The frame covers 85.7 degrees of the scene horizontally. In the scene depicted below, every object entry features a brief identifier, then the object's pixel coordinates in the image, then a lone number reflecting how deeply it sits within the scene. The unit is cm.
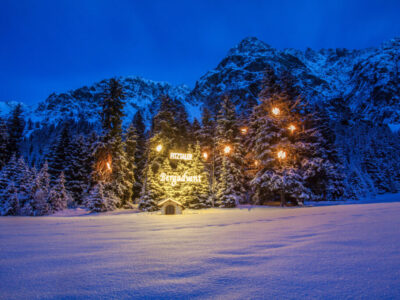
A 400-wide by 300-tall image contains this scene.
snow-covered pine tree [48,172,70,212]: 2547
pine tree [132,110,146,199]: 4060
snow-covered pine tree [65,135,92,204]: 3519
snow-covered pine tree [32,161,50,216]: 2372
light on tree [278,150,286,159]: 2489
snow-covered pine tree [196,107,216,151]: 3866
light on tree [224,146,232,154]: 3111
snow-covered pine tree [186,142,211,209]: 2745
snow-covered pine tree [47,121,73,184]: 3441
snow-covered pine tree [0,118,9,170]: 3434
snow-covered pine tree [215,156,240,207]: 2780
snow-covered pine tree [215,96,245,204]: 2991
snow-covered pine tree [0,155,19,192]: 2475
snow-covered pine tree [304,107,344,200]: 2869
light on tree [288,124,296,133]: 2605
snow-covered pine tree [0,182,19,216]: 2297
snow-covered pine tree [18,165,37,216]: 2345
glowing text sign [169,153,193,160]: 2718
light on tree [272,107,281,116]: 2629
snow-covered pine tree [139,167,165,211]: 2689
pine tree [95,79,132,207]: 2800
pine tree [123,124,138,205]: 3500
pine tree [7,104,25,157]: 3728
